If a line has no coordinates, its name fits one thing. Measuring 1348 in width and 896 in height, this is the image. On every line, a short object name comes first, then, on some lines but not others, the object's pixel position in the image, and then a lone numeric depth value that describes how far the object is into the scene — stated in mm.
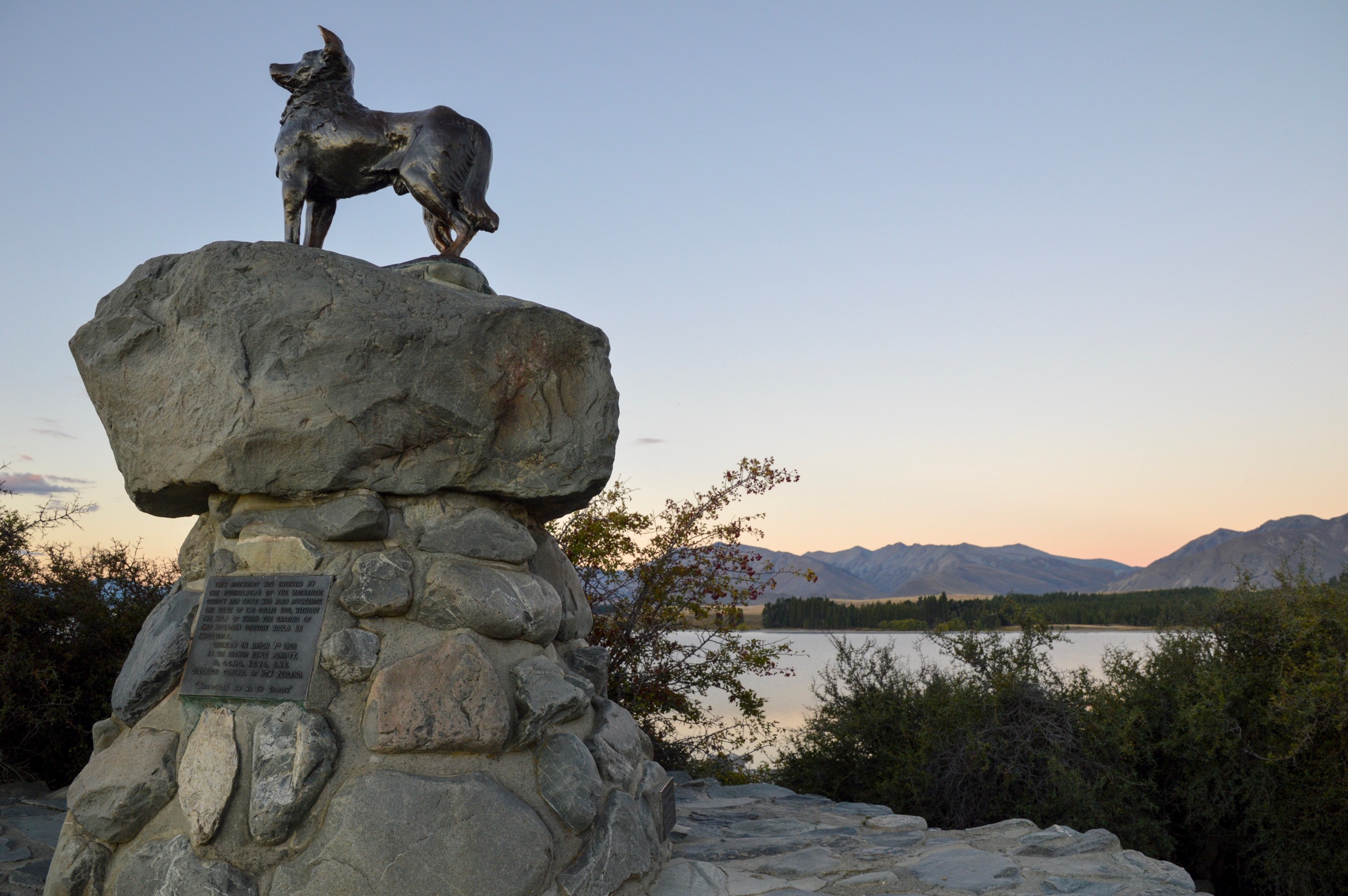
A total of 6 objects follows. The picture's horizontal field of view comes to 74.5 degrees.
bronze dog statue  4281
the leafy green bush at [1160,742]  6457
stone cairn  3189
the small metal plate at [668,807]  4336
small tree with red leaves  8109
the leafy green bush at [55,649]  6422
